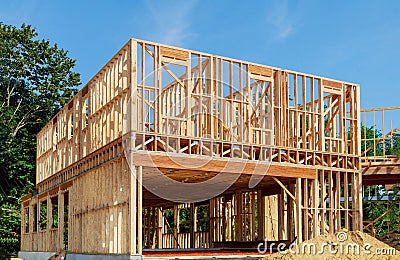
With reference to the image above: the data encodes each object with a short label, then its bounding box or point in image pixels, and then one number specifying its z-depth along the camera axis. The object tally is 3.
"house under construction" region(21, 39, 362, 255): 18.77
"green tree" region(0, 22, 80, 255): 44.00
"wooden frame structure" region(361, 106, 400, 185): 24.17
